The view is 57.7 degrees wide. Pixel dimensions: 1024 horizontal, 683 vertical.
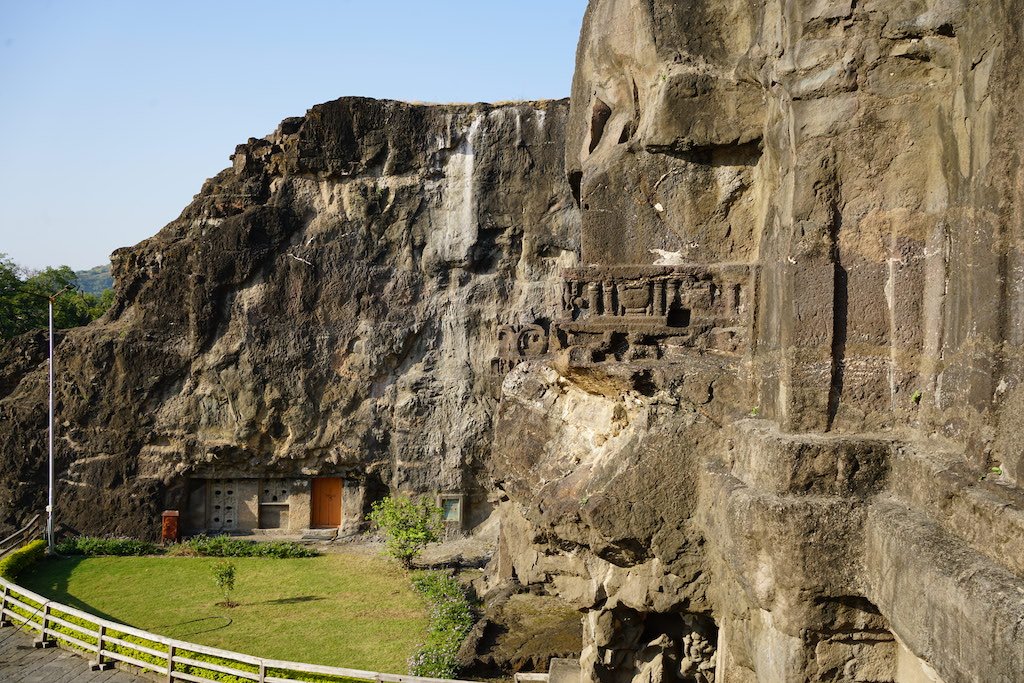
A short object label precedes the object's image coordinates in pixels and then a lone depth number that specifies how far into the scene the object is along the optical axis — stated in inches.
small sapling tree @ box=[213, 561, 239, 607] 696.4
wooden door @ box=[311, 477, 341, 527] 960.9
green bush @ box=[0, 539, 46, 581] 736.3
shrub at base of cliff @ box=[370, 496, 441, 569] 789.2
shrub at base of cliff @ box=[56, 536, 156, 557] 863.1
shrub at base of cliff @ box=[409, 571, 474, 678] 522.2
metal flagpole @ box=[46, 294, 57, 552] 850.1
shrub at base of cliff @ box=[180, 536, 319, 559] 855.1
